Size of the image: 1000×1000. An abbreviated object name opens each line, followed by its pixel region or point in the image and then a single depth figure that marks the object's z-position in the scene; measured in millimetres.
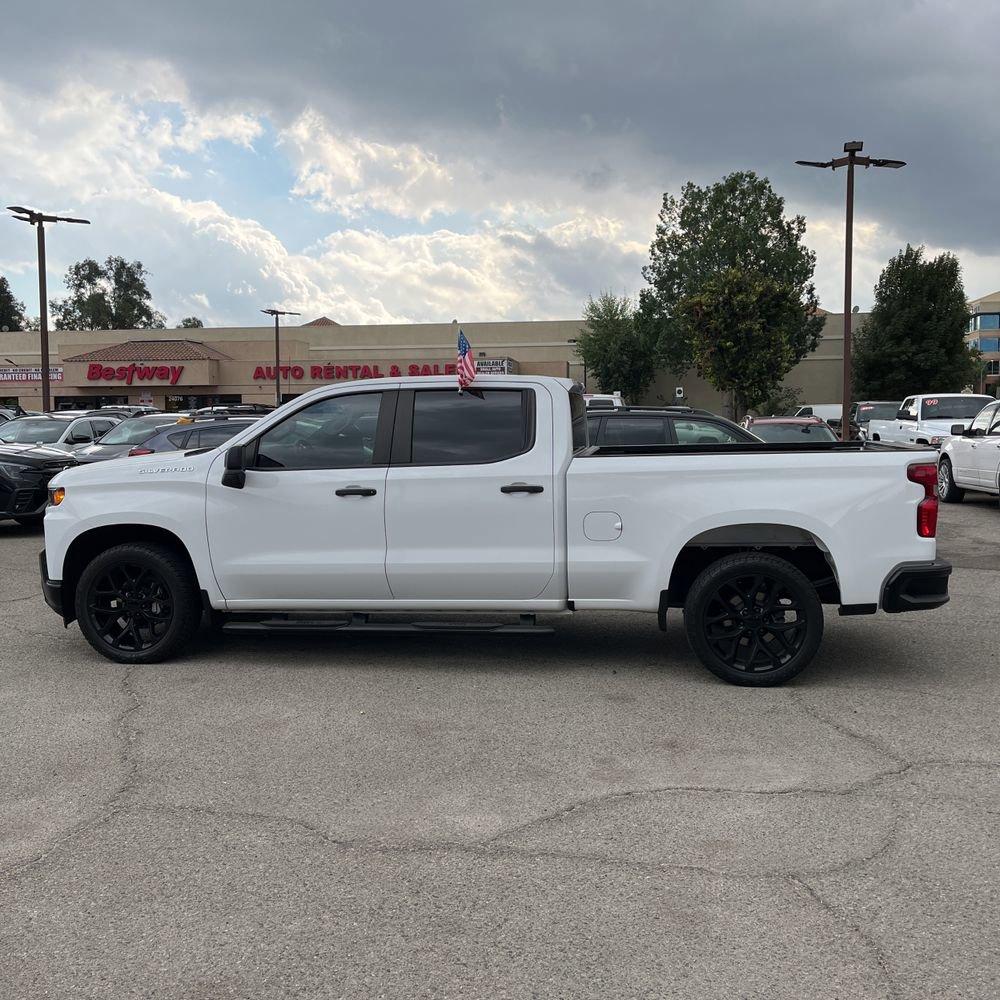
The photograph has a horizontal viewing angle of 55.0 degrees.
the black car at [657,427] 11062
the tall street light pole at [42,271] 26861
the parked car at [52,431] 18203
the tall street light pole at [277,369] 49188
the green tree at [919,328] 49719
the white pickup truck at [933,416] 20406
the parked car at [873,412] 27109
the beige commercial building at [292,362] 55531
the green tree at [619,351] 54031
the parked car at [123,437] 16281
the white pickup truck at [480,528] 5684
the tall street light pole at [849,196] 24138
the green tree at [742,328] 40000
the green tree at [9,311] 93000
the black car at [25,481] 12914
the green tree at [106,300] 95938
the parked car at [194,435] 14328
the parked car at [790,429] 16828
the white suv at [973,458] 14383
